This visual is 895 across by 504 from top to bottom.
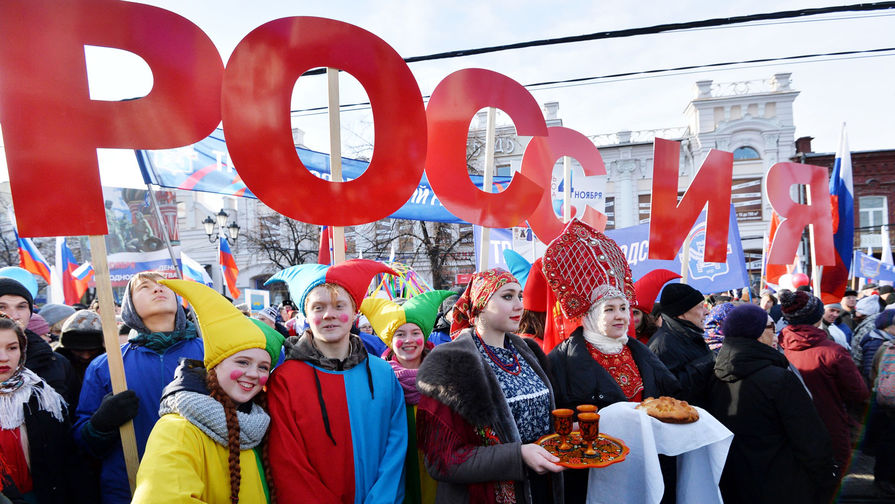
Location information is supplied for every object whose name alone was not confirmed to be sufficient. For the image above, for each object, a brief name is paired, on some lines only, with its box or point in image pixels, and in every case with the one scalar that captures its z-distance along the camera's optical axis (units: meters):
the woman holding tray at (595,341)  2.70
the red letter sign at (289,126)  2.64
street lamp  12.02
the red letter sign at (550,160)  4.52
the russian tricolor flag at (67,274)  9.49
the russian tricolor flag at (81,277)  10.04
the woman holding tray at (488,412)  2.16
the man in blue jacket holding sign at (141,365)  2.51
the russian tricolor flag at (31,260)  9.77
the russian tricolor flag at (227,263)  11.56
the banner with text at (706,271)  6.95
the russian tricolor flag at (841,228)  6.25
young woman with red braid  1.86
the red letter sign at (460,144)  3.58
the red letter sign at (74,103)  2.13
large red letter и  4.76
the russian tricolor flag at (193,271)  9.58
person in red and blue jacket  2.15
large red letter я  5.78
